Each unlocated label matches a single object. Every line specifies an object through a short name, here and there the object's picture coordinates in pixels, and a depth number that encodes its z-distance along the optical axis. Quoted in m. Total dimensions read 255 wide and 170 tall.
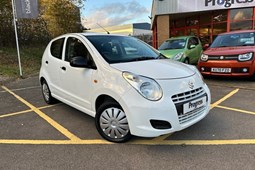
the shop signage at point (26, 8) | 9.53
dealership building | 15.67
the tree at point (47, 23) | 16.12
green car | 9.14
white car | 2.96
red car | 6.55
